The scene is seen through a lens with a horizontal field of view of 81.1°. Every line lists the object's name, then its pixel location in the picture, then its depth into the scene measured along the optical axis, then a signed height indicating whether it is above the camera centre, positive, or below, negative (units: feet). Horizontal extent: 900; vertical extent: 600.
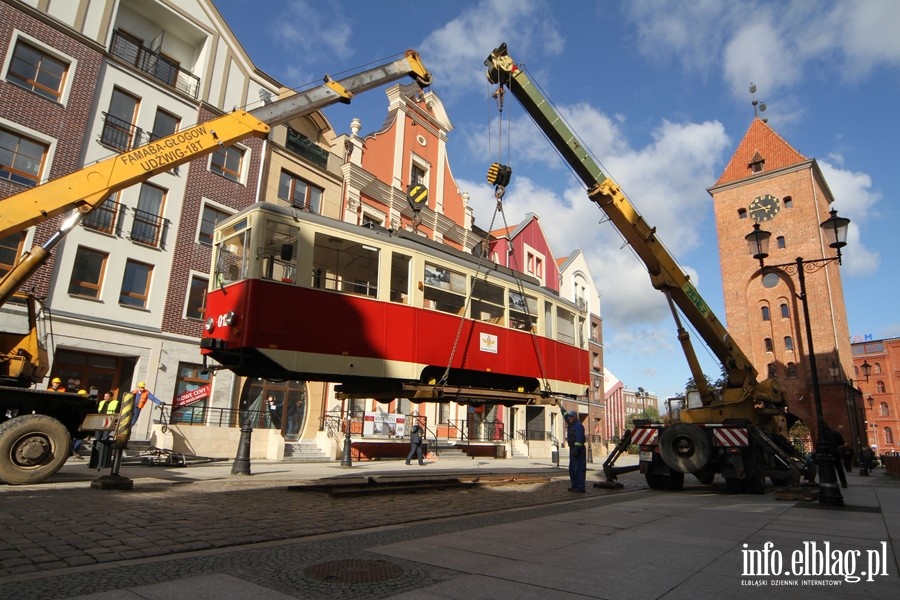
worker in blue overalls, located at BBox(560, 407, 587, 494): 37.35 -1.55
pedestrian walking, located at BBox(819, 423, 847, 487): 44.06 -0.06
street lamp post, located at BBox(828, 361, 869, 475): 132.67 +6.50
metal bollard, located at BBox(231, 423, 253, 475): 41.98 -3.18
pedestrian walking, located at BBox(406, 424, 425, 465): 63.87 -2.21
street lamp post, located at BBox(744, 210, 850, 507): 30.78 +5.33
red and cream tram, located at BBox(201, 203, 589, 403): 27.66 +6.28
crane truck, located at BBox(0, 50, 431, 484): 30.17 +8.24
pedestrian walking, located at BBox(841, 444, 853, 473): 80.94 -2.14
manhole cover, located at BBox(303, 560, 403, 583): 13.43 -3.93
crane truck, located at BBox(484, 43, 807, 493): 38.42 +3.33
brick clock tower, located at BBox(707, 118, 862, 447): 140.56 +45.01
